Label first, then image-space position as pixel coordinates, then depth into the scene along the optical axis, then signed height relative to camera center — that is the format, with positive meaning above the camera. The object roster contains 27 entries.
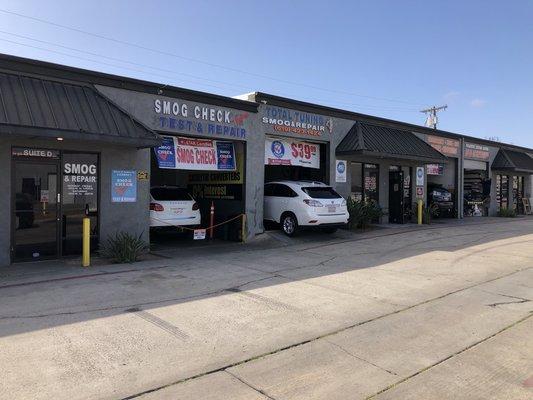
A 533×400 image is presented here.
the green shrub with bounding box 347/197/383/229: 17.19 -0.59
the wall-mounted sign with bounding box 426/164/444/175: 23.73 +1.45
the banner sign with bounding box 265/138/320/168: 16.16 +1.52
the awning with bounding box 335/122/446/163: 17.36 +2.07
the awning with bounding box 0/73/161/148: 9.28 +1.69
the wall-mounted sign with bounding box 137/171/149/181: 12.28 +0.47
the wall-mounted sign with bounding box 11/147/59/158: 10.25 +0.89
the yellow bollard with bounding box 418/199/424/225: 20.28 -0.58
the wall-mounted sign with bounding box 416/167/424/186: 22.02 +1.00
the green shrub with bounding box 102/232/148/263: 10.88 -1.28
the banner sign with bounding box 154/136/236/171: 13.34 +1.19
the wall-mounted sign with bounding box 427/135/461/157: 23.06 +2.67
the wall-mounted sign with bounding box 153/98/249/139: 12.73 +2.17
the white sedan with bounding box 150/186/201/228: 13.30 -0.39
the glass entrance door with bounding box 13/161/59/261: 10.35 -0.40
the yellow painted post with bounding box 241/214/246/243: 14.67 -1.01
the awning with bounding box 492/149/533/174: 27.66 +2.19
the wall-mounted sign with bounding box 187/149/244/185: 14.95 +0.64
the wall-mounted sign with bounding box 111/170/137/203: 11.83 +0.19
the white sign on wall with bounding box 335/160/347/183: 17.97 +0.97
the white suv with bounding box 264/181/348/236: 14.56 -0.31
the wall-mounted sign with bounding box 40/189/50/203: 10.68 -0.08
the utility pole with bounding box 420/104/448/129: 53.91 +9.30
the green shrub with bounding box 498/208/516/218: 27.05 -0.82
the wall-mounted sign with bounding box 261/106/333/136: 15.55 +2.55
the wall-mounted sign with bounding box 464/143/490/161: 25.92 +2.60
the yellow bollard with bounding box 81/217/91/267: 10.31 -1.10
